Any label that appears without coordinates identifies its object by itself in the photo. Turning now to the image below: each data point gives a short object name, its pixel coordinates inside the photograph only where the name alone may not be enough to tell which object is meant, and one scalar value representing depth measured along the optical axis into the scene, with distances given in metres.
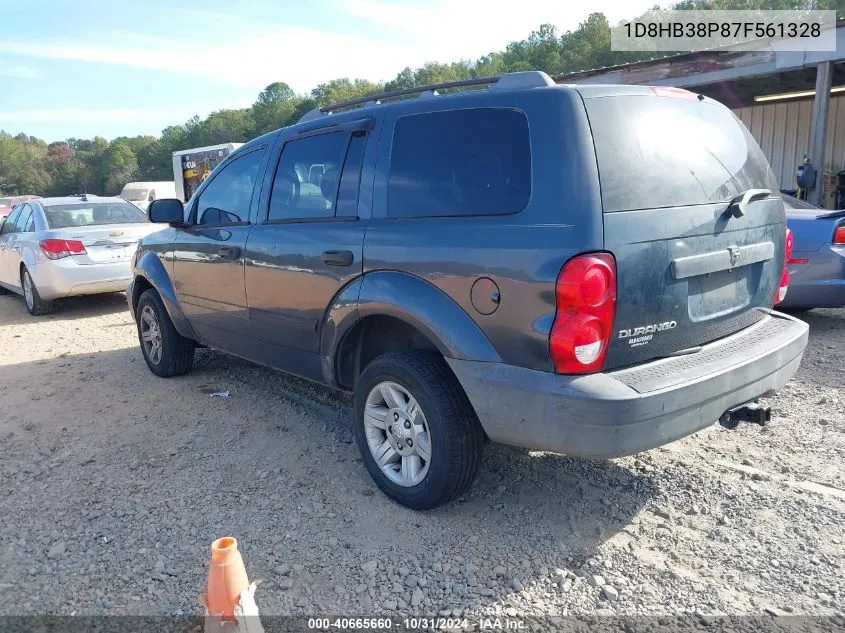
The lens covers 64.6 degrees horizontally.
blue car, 6.19
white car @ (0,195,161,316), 8.51
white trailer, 25.23
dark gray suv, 2.66
